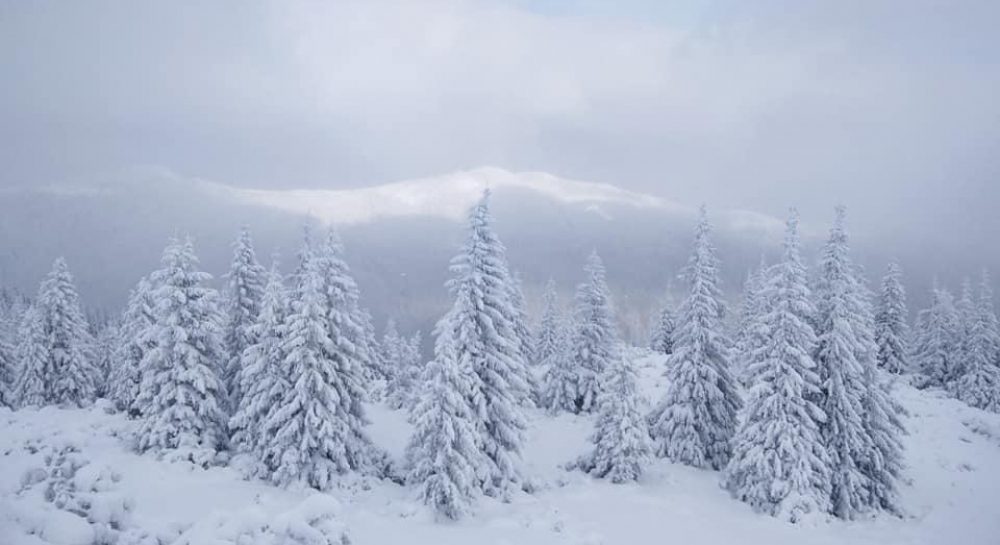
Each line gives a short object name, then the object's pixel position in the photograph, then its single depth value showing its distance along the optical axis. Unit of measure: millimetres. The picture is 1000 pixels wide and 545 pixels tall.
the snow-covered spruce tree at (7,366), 45719
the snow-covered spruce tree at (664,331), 66062
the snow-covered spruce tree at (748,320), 27703
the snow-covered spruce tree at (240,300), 30438
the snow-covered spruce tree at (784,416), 24922
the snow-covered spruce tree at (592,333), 41094
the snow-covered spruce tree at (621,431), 28250
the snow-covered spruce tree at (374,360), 47741
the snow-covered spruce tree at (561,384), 41906
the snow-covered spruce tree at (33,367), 41875
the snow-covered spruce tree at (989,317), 50875
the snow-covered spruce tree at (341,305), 26672
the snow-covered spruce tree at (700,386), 31000
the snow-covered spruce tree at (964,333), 52312
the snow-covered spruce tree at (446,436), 23156
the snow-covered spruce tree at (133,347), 28330
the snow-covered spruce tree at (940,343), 55312
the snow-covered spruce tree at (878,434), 26619
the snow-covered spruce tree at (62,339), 42344
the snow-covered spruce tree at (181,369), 25703
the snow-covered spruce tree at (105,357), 50844
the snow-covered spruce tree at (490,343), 25734
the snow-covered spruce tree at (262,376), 25797
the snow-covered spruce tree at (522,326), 53219
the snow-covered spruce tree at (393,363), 44075
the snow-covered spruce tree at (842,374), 26094
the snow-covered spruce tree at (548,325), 59281
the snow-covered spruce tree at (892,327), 55594
